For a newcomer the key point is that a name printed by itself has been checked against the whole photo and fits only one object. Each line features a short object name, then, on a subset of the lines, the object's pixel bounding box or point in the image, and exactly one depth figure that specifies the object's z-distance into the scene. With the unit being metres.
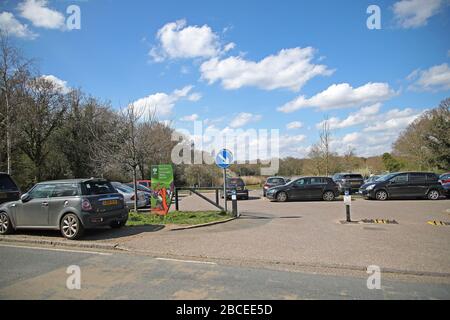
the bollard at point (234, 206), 12.23
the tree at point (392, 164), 45.03
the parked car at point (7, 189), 11.30
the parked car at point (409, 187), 18.56
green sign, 11.74
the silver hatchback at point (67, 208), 8.49
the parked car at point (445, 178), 20.64
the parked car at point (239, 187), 21.98
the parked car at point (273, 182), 22.95
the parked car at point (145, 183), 21.34
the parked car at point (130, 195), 14.81
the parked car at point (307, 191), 19.33
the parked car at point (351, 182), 24.00
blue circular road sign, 12.45
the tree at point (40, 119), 31.70
